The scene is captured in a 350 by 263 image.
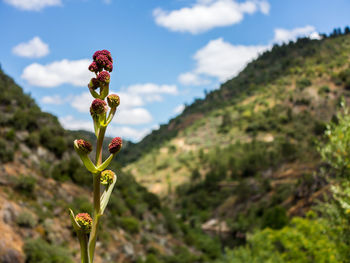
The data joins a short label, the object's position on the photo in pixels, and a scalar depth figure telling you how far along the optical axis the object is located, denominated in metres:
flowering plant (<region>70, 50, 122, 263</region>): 1.67
